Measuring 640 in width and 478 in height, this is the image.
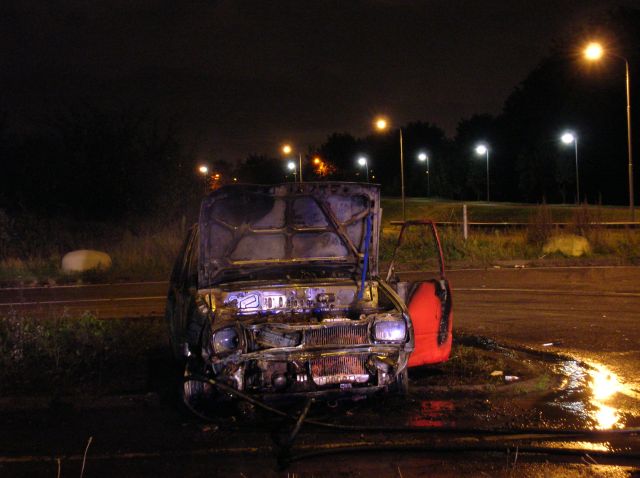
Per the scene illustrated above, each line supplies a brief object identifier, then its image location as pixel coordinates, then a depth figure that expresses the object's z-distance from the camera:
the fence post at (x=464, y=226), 23.78
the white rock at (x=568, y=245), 22.45
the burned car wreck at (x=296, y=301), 6.25
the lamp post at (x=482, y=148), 62.90
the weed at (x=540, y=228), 23.62
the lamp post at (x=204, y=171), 32.08
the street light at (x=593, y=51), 22.90
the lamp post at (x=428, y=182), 82.31
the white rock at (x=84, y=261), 21.62
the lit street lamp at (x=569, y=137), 53.56
